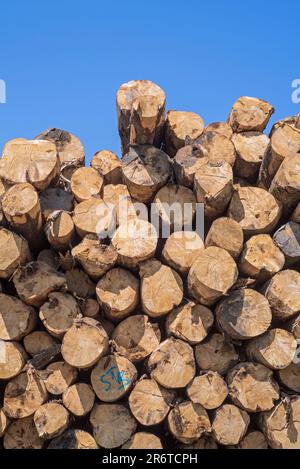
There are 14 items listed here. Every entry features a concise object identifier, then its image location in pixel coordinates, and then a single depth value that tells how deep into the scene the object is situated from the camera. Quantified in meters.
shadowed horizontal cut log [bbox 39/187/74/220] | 4.39
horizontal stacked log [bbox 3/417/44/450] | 4.14
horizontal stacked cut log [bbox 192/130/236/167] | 4.51
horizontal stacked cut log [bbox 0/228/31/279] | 4.07
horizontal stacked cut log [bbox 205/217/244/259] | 4.11
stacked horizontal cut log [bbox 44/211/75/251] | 4.19
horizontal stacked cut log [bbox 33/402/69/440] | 3.91
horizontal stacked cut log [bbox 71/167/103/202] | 4.52
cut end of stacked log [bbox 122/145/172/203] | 4.39
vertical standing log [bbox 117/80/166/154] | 4.39
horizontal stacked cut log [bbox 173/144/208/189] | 4.38
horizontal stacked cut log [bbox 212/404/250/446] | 3.98
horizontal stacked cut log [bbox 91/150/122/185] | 4.84
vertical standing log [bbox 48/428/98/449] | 3.99
